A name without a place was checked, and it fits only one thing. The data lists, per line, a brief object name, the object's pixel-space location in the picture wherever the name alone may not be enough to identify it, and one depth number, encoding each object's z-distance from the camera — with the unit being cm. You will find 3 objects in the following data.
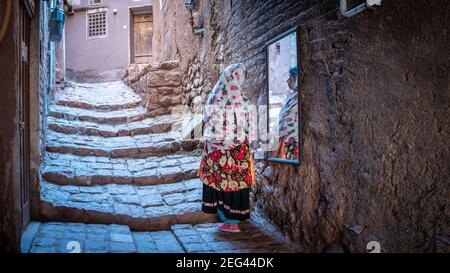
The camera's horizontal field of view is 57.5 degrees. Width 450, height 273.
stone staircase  456
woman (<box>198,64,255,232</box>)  424
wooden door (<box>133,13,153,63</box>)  1753
